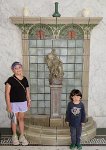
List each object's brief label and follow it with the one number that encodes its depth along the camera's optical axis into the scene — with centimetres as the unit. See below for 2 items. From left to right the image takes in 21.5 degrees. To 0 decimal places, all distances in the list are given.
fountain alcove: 483
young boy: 419
